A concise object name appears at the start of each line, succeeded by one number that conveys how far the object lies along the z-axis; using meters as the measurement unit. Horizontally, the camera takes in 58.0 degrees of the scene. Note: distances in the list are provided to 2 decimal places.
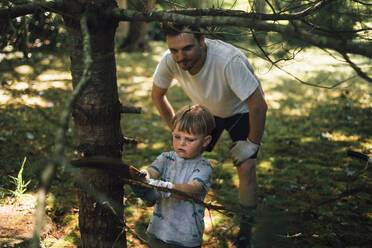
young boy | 1.91
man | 2.45
